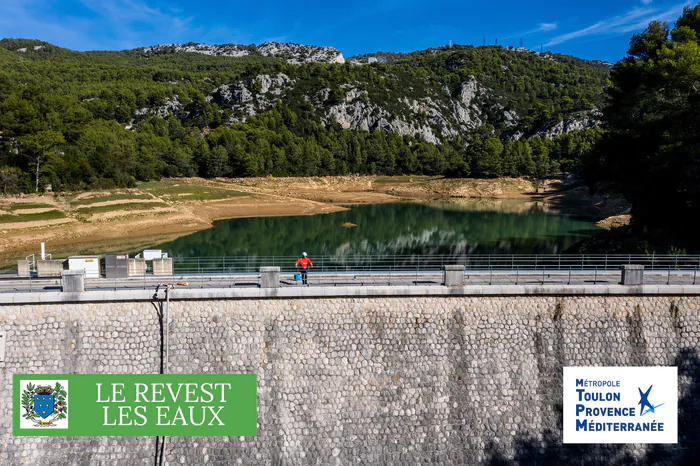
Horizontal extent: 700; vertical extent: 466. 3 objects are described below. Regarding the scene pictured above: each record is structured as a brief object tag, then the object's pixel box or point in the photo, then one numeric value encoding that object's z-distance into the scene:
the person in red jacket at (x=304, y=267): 17.48
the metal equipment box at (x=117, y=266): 18.17
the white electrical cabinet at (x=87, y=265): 18.48
